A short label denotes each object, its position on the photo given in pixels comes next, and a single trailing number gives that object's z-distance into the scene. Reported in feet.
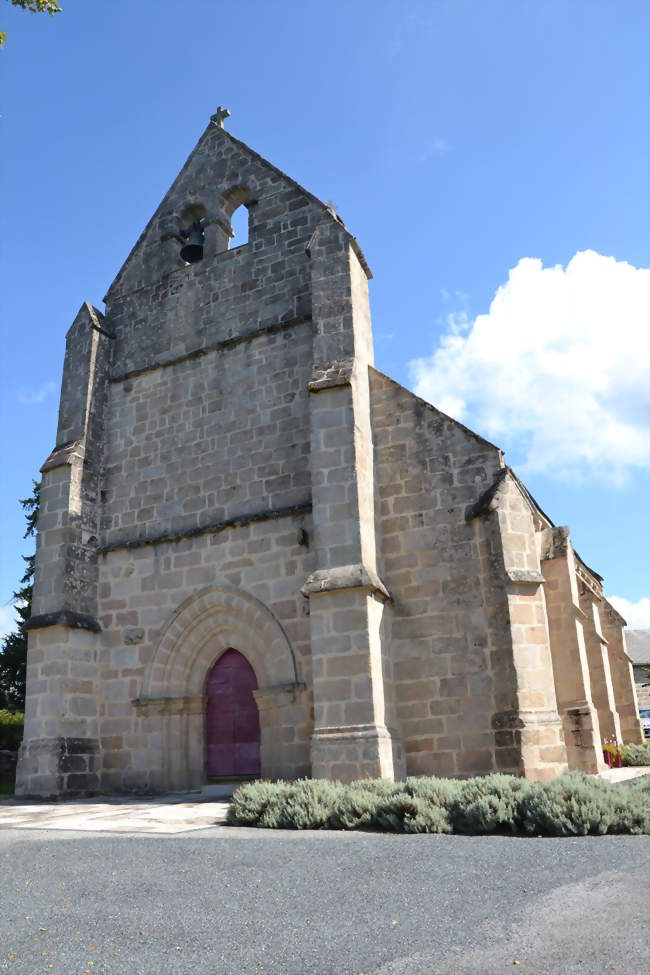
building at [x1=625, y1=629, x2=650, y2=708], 137.59
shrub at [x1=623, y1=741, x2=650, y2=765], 48.42
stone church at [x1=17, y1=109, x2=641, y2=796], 32.12
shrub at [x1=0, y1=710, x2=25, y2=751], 60.54
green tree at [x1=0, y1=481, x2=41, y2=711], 68.18
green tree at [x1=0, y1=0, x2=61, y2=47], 18.74
